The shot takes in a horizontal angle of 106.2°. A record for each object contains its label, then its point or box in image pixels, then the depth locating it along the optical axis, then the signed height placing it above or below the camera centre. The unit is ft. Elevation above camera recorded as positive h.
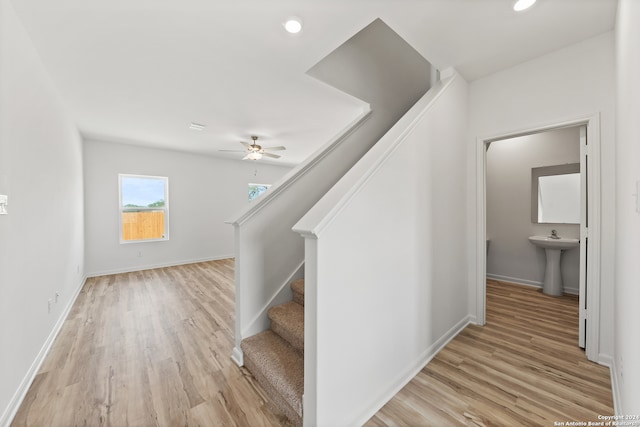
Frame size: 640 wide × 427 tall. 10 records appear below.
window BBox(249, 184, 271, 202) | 22.42 +2.19
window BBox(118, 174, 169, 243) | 16.26 +0.33
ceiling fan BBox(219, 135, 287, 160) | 14.57 +3.86
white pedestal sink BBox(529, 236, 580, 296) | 10.96 -2.47
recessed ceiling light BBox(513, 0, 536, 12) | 5.16 +4.49
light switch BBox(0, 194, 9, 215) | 4.75 +0.20
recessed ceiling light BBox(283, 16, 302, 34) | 5.65 +4.51
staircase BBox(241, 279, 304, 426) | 4.78 -3.44
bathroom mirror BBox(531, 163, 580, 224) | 11.50 +0.76
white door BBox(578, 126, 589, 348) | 6.63 -0.67
